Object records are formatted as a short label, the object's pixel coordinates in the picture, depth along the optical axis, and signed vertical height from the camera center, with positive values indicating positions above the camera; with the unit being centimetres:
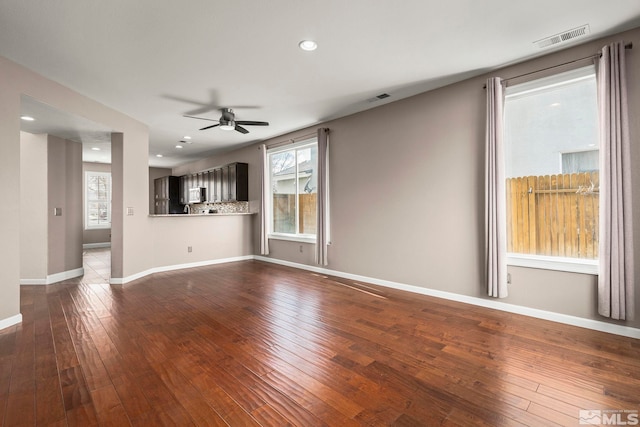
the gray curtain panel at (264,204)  664 +22
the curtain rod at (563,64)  271 +153
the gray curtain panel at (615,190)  267 +20
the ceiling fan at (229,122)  464 +148
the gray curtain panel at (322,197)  532 +29
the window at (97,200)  929 +47
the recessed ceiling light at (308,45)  284 +166
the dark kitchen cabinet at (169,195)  973 +64
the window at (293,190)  597 +50
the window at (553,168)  300 +48
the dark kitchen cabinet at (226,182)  727 +84
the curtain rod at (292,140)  574 +153
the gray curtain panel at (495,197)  335 +17
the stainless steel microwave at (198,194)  842 +57
